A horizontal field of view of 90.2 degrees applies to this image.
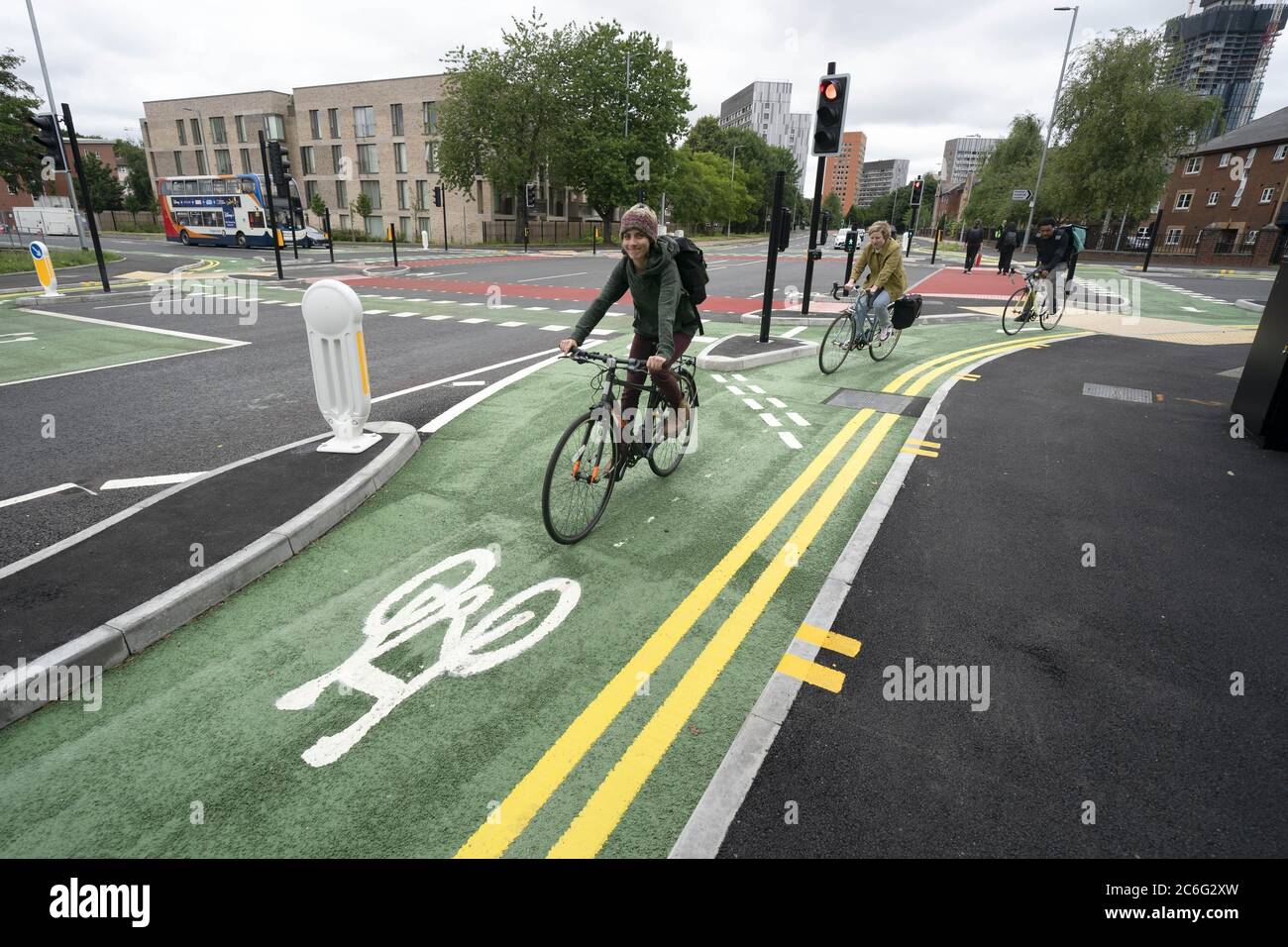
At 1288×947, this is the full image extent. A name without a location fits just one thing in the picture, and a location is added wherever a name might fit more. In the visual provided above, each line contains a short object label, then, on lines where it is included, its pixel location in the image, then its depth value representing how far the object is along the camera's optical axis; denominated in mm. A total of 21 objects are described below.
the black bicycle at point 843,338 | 8859
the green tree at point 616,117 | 45281
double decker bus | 37500
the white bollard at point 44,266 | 14875
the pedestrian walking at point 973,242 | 27828
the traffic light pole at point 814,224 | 11188
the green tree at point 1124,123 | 39375
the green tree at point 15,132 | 26078
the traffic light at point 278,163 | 22000
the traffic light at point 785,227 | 10148
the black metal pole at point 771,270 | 10078
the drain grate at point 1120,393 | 8146
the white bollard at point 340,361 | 5051
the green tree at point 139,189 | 72875
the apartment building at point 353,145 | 53281
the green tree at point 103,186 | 69375
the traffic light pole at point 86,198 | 14055
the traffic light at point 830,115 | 9945
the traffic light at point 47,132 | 14539
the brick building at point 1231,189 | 46344
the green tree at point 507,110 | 43500
